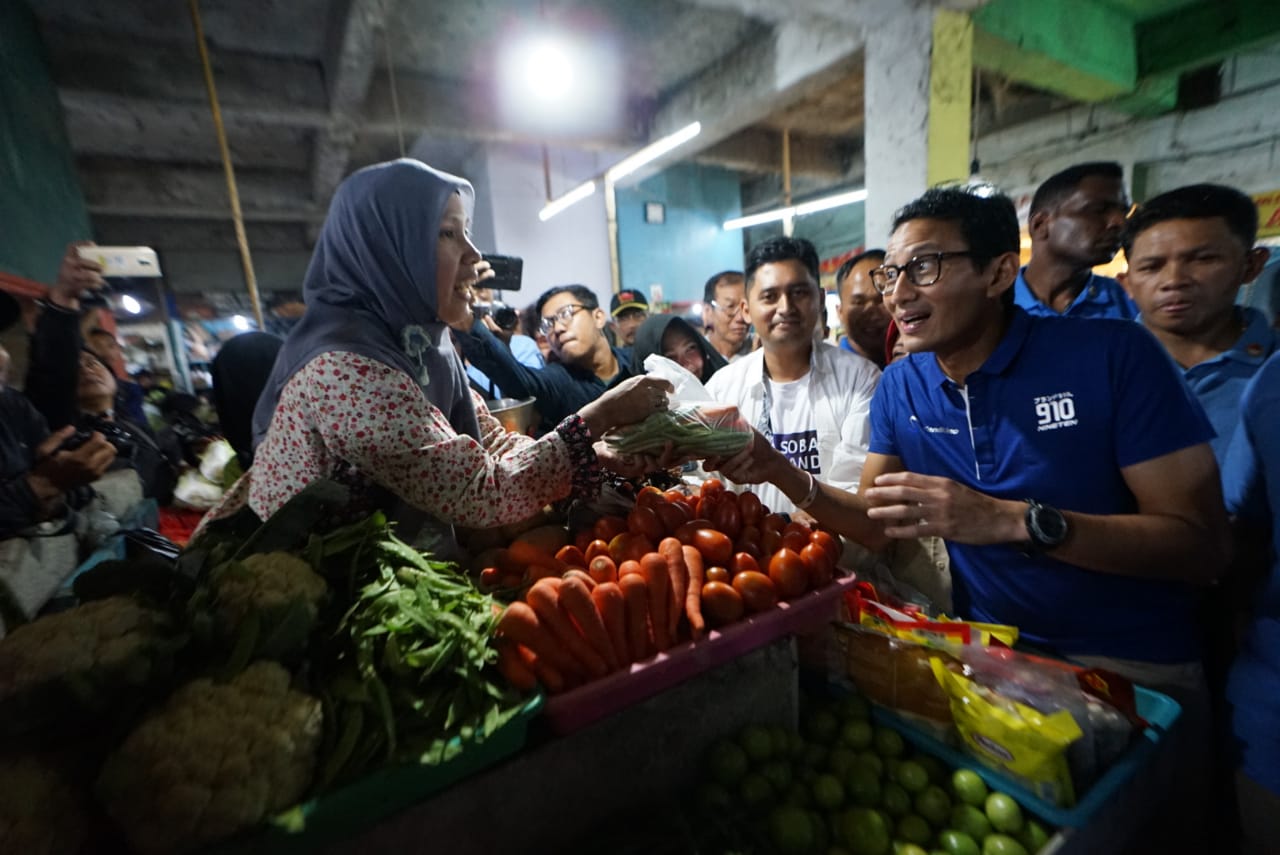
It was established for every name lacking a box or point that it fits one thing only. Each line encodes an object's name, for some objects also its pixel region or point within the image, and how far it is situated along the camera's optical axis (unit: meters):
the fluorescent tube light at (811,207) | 7.96
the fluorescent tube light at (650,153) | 6.23
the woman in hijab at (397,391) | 1.38
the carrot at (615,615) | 1.19
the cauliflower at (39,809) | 0.71
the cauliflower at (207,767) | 0.75
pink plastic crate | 1.10
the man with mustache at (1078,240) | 2.71
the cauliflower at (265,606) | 0.95
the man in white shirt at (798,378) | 2.54
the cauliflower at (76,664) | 0.78
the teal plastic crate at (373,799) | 0.81
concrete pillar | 4.54
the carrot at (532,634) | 1.11
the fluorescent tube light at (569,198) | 8.15
